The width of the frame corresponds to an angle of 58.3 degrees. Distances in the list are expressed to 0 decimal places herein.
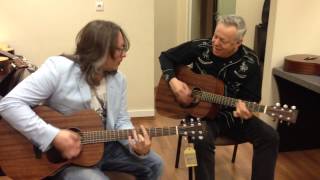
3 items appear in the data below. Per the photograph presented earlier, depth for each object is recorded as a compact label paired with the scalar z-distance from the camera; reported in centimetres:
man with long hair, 121
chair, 163
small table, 215
